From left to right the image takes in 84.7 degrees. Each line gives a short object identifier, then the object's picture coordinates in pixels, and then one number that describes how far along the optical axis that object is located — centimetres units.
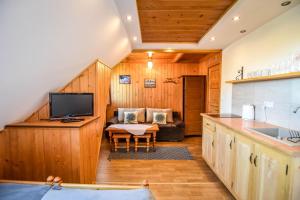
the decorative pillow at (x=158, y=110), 535
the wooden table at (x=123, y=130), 393
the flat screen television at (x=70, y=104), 220
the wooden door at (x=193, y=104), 518
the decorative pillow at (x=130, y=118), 509
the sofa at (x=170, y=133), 479
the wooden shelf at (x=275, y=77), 167
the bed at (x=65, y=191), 117
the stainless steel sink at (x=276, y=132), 192
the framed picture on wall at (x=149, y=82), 586
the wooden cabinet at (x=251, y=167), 131
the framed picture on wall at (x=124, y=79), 580
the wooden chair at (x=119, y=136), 388
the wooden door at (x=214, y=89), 409
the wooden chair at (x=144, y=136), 391
